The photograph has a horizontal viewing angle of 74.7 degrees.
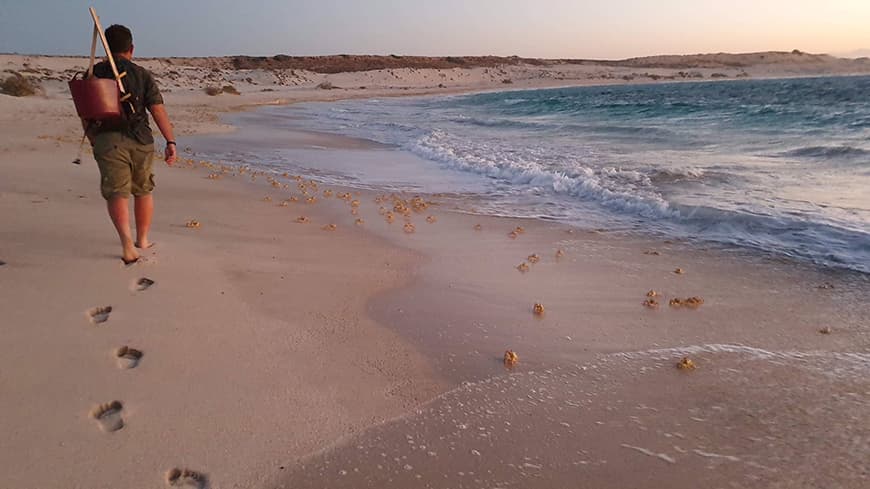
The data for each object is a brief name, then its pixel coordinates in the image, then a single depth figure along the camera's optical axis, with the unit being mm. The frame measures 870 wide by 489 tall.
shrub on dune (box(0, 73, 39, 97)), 24094
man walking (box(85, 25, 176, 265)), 4285
